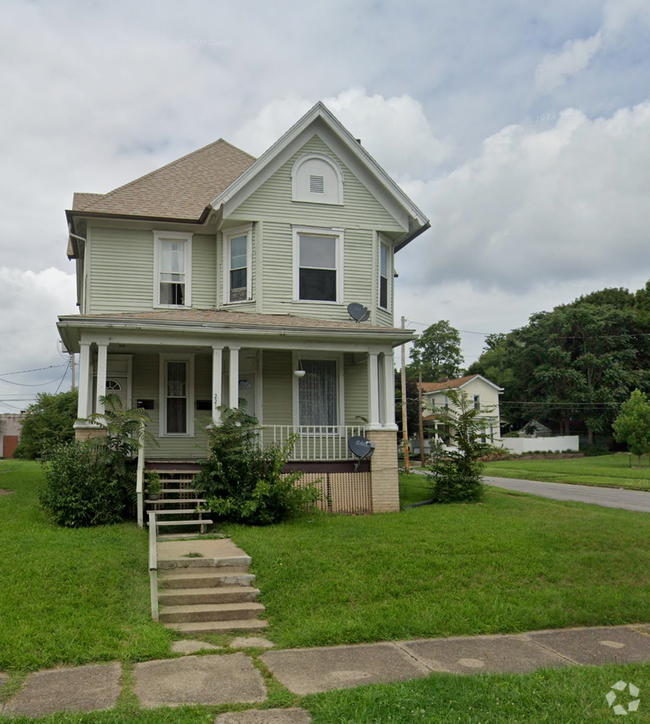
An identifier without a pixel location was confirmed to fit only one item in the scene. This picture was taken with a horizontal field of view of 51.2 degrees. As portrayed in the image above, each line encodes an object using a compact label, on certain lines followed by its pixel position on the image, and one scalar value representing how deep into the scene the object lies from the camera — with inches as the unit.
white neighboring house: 2196.1
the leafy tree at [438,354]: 2726.4
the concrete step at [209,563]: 340.2
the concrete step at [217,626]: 273.0
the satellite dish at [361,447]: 546.0
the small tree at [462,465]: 588.1
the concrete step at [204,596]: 301.4
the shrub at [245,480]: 462.9
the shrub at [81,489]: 439.5
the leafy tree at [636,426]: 1349.7
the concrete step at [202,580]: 319.3
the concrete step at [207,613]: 284.4
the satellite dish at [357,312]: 618.8
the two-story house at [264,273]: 618.2
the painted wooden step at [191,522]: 430.4
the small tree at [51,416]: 1087.5
